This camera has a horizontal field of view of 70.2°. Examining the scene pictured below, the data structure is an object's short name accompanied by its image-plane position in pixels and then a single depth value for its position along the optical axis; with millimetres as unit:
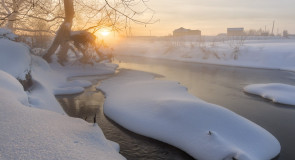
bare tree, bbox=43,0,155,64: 16203
